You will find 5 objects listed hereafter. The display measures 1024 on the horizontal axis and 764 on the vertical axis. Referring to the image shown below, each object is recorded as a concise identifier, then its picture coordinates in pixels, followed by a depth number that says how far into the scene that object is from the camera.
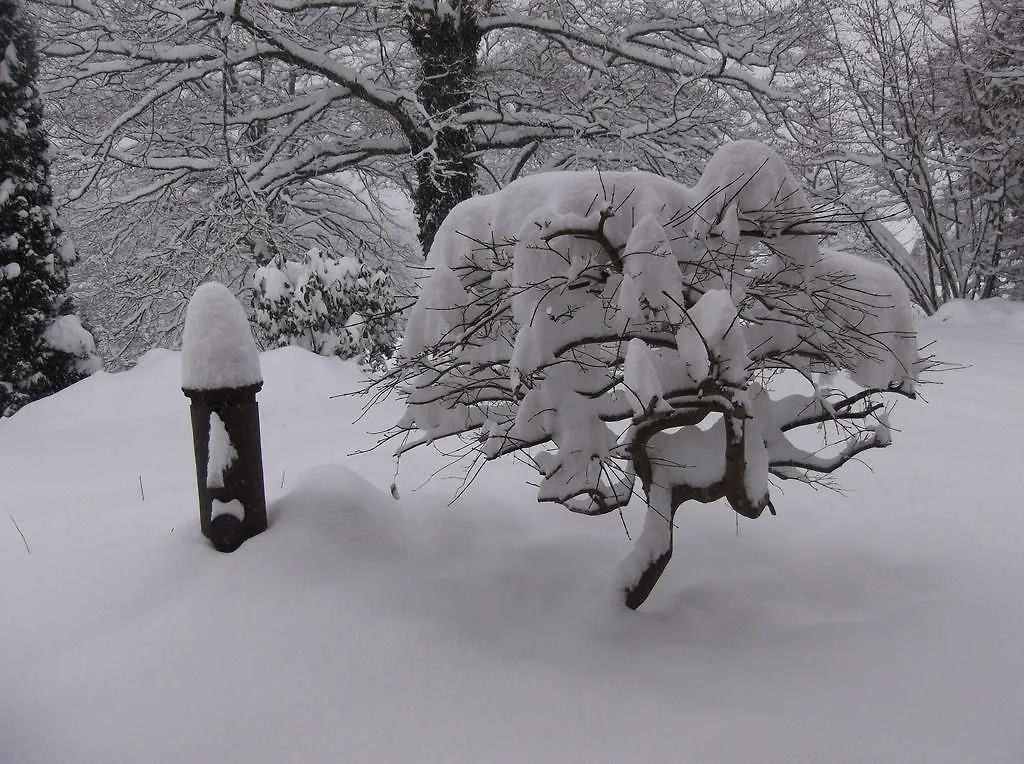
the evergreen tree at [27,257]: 6.84
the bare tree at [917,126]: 8.22
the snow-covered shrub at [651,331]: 1.75
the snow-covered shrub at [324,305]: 6.79
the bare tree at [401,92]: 6.63
